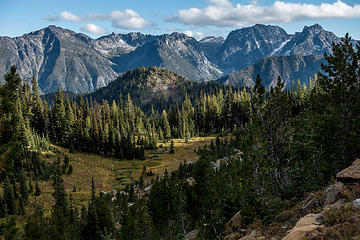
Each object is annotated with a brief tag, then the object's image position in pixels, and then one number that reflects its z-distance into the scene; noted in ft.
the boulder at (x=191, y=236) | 81.04
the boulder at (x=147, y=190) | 201.47
